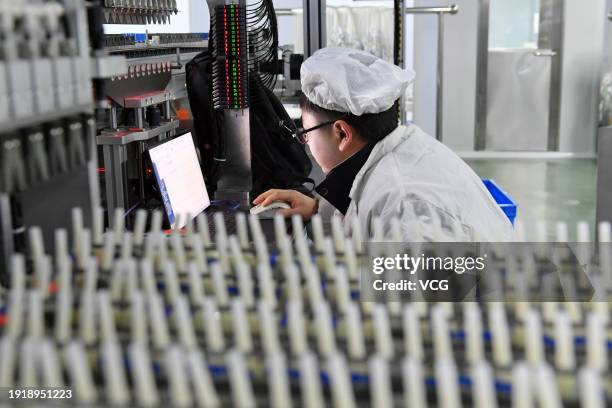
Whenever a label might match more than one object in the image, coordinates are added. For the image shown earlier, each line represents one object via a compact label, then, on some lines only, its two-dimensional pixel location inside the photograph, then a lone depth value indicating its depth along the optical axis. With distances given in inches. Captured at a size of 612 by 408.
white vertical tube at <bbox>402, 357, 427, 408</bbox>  27.9
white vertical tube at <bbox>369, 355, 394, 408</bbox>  28.0
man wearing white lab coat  74.9
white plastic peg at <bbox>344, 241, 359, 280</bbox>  43.3
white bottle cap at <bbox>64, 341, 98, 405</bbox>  29.0
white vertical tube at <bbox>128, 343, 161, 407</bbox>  28.9
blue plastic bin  114.7
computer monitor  100.7
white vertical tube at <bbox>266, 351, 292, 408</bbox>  29.1
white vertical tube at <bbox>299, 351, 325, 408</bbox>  28.6
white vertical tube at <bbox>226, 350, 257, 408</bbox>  28.5
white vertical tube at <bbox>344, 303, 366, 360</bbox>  33.5
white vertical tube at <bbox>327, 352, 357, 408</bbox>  28.4
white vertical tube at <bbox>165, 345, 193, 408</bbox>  29.2
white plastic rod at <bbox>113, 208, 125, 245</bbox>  49.4
